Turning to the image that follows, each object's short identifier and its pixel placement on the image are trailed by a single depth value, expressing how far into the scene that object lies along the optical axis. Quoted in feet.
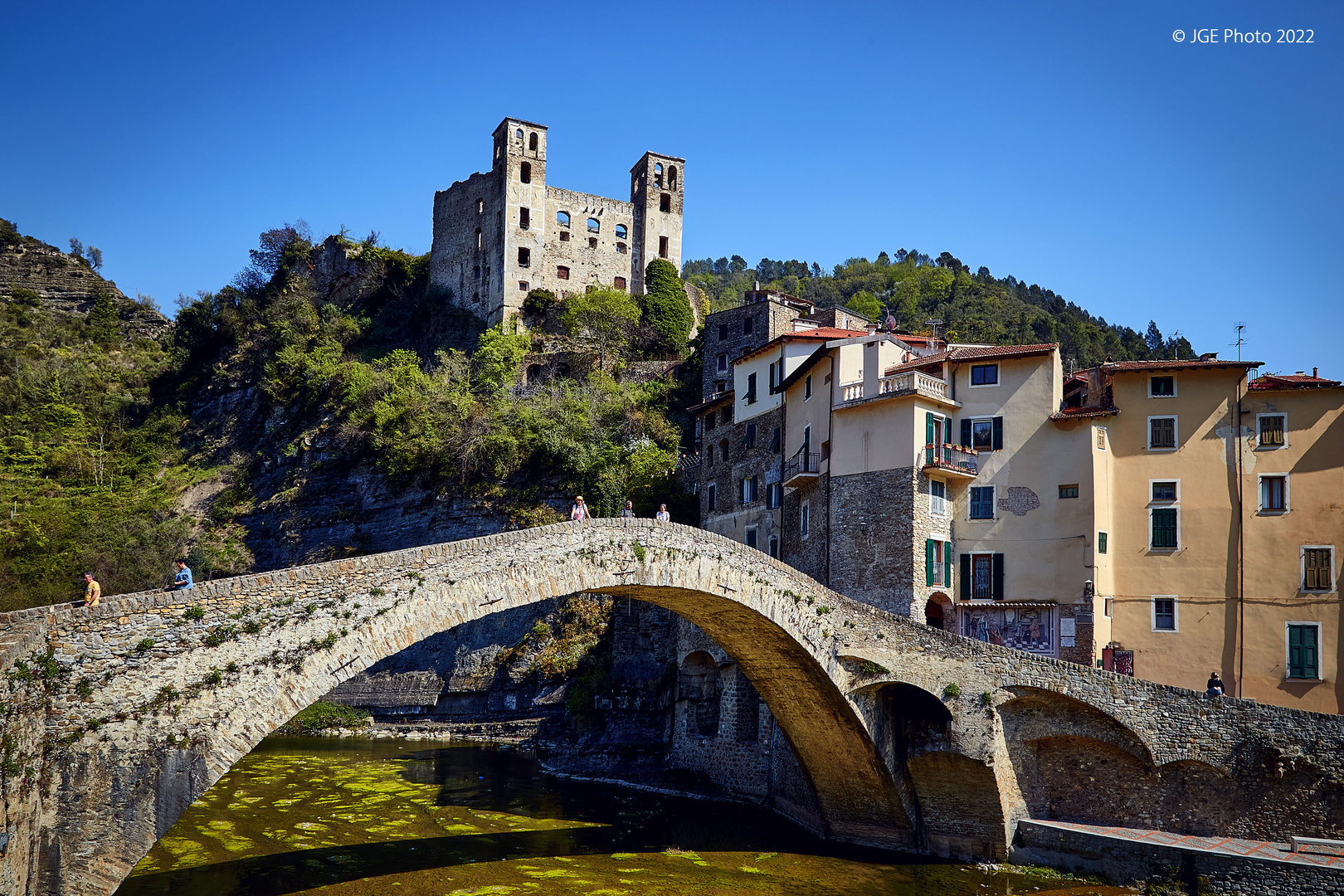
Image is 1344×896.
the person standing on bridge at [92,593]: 51.51
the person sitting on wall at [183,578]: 57.16
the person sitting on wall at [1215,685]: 74.86
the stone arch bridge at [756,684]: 48.14
